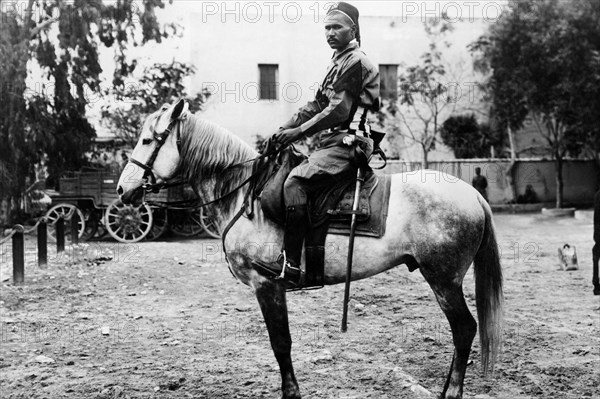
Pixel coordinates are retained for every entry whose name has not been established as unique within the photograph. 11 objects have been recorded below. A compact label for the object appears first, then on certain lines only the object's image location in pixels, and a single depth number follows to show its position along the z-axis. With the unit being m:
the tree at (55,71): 15.71
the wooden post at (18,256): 9.23
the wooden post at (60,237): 12.29
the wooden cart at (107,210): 15.21
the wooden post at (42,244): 10.74
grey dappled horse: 4.45
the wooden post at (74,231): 13.74
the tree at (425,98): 23.12
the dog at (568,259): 10.77
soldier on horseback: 4.36
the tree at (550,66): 20.39
